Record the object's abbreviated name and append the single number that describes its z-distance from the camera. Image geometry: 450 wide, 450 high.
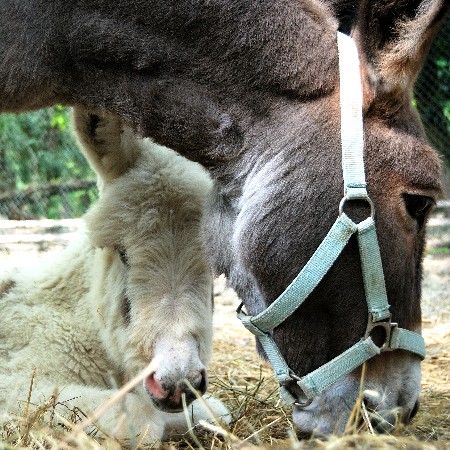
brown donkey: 2.20
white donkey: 2.58
